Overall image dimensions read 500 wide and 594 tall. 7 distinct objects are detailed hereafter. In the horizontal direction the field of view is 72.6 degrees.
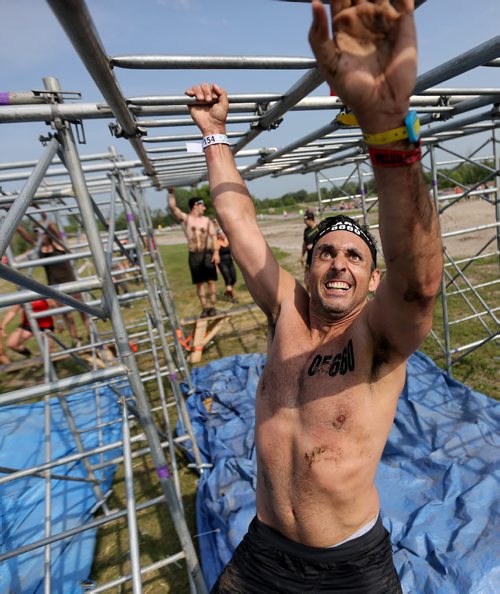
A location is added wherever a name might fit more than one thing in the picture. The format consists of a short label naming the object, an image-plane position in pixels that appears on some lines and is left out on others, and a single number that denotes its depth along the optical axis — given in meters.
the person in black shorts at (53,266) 5.59
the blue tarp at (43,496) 2.79
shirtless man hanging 0.91
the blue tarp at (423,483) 2.51
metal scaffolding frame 1.27
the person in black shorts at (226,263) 8.86
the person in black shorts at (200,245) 6.74
